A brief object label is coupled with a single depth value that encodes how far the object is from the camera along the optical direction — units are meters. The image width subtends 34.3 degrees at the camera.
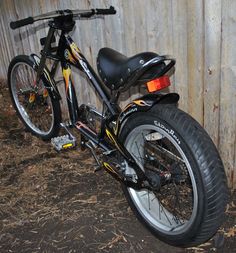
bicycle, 2.27
